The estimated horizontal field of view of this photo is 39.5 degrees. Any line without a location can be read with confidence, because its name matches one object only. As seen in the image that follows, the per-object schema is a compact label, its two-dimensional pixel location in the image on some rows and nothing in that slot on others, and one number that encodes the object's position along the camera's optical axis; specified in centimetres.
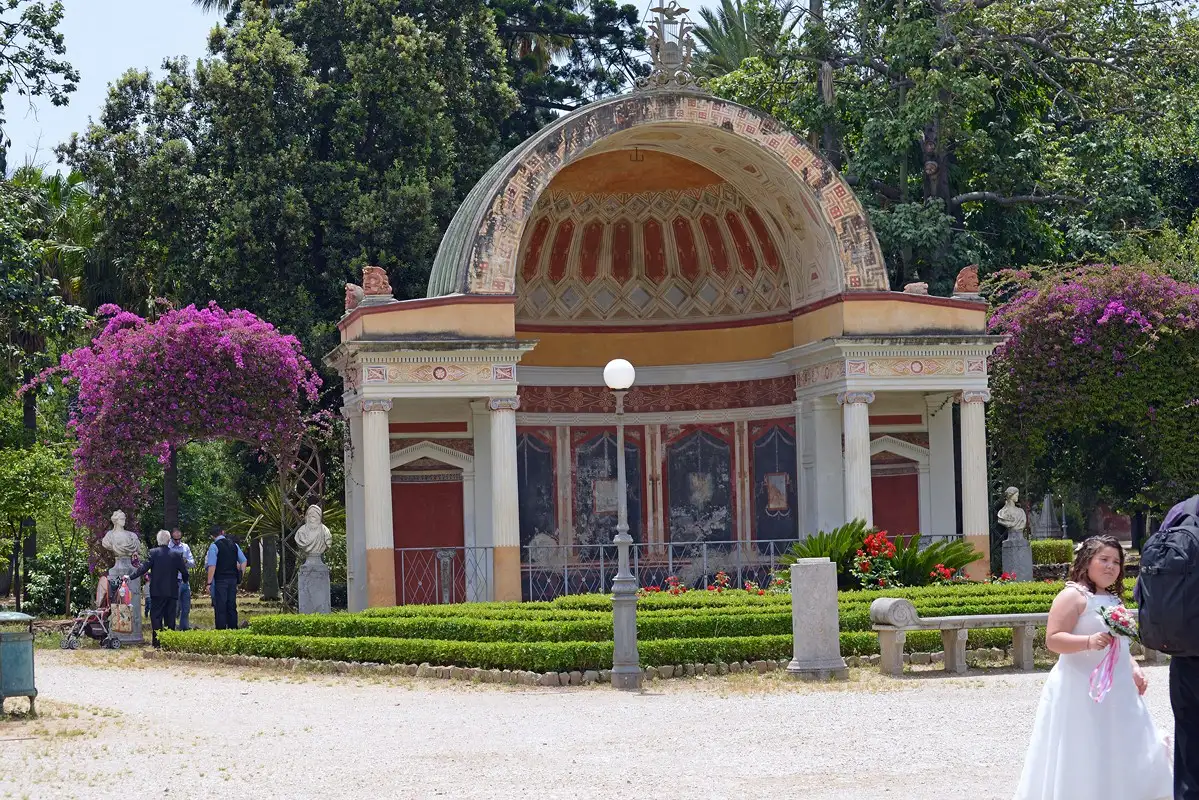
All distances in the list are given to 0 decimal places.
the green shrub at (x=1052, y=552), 3844
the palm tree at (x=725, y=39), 5116
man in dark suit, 2512
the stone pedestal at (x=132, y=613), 2500
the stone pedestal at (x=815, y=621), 1794
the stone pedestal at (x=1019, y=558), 2778
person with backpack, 796
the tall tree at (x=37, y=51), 2717
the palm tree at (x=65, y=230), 3769
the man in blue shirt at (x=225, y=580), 2602
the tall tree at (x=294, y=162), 3412
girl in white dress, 895
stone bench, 1822
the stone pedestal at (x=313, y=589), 2425
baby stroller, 2506
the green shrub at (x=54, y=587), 3497
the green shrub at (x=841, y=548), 2361
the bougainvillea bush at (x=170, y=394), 2720
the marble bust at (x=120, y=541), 2598
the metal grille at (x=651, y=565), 3020
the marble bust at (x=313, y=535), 2448
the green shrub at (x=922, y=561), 2391
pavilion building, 2636
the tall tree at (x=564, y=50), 4759
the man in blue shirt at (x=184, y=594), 2560
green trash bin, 1558
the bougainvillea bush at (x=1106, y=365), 2972
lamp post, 1797
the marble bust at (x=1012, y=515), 2762
